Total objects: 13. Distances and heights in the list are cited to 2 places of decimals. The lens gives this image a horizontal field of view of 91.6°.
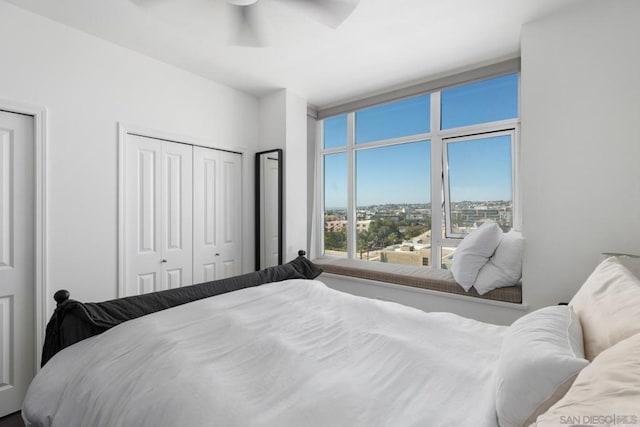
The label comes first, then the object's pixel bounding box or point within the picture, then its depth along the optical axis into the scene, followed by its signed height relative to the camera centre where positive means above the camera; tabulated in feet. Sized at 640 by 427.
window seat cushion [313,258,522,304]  7.65 -1.81
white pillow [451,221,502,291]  7.76 -0.93
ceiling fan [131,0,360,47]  4.19 +2.85
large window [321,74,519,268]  9.52 +1.52
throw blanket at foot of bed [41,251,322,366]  4.42 -1.46
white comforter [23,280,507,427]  2.83 -1.73
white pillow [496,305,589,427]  2.34 -1.25
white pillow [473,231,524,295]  7.43 -1.27
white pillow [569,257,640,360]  2.55 -0.89
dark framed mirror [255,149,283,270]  11.10 +0.28
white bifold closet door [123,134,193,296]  8.36 +0.06
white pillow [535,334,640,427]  1.58 -0.99
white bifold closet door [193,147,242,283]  9.96 +0.09
